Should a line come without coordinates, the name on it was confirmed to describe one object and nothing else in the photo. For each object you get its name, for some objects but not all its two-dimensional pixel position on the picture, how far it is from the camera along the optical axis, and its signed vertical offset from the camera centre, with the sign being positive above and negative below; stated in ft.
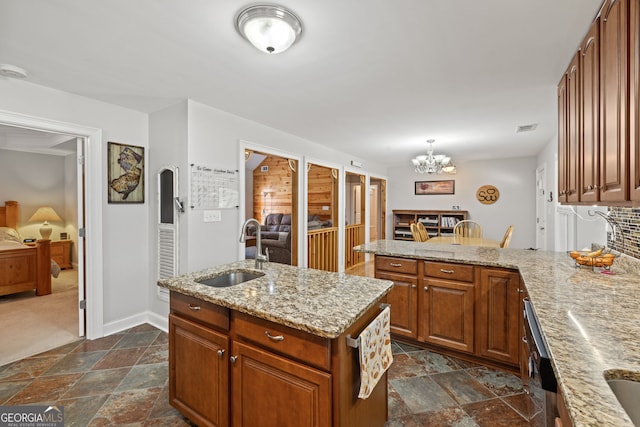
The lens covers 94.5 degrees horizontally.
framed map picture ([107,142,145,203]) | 9.67 +1.35
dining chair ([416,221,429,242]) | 16.40 -1.27
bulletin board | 9.52 +0.84
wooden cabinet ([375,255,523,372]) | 7.26 -2.57
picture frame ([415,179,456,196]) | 23.02 +1.95
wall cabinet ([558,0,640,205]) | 3.72 +1.53
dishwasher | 3.04 -1.88
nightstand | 18.30 -2.47
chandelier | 16.06 +2.72
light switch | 9.89 -0.12
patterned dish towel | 4.08 -2.10
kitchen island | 3.83 -2.04
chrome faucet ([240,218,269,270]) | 6.64 -0.95
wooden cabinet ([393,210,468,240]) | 22.47 -0.69
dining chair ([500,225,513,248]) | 12.21 -1.21
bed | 12.72 -2.40
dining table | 13.41 -1.42
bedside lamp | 17.62 -0.25
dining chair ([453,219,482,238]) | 20.20 -1.23
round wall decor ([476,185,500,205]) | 21.49 +1.26
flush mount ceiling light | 5.05 +3.35
